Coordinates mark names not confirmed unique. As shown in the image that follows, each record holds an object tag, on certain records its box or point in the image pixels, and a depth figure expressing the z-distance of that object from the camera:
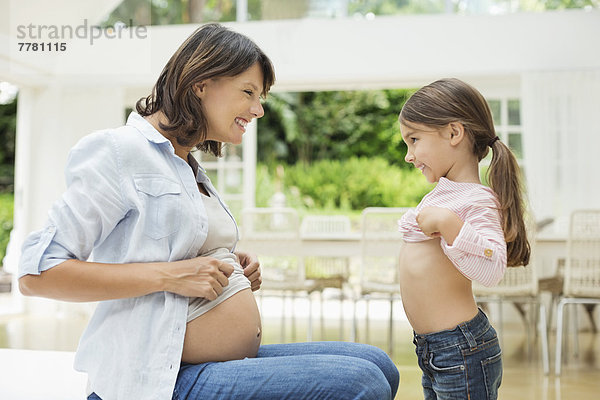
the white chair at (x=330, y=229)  6.25
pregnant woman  1.20
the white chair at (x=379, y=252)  4.48
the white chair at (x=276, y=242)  4.74
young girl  1.52
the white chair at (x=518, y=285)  4.12
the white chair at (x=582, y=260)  4.04
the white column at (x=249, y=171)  7.42
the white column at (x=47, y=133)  6.89
